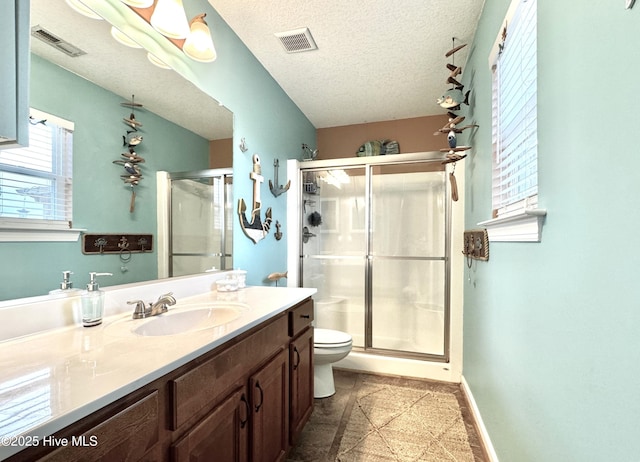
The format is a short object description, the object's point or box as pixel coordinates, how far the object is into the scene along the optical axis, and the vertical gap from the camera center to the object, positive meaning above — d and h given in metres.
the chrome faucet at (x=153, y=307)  1.14 -0.29
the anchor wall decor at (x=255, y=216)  2.04 +0.14
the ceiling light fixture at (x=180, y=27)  1.33 +1.00
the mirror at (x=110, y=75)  0.98 +0.68
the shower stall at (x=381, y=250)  2.84 -0.15
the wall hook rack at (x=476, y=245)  1.66 -0.06
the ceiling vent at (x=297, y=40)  1.98 +1.36
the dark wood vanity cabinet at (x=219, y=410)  0.60 -0.50
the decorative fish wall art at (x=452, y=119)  1.91 +0.76
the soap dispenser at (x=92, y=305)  1.01 -0.25
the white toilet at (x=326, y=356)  2.16 -0.90
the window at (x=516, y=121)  1.04 +0.48
